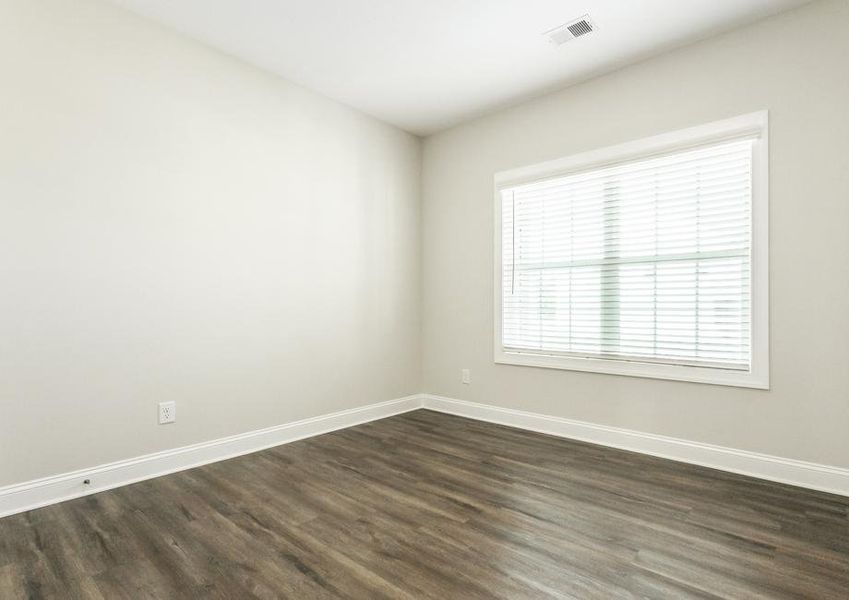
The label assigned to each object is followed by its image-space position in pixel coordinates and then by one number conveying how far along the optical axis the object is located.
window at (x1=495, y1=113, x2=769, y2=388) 2.85
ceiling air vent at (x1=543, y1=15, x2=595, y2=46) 2.80
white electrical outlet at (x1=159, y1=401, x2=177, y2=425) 2.80
